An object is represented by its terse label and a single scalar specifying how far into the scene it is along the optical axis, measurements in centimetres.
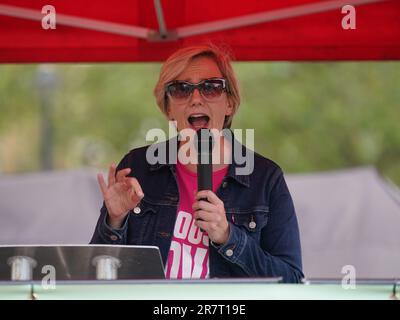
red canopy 927
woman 710
